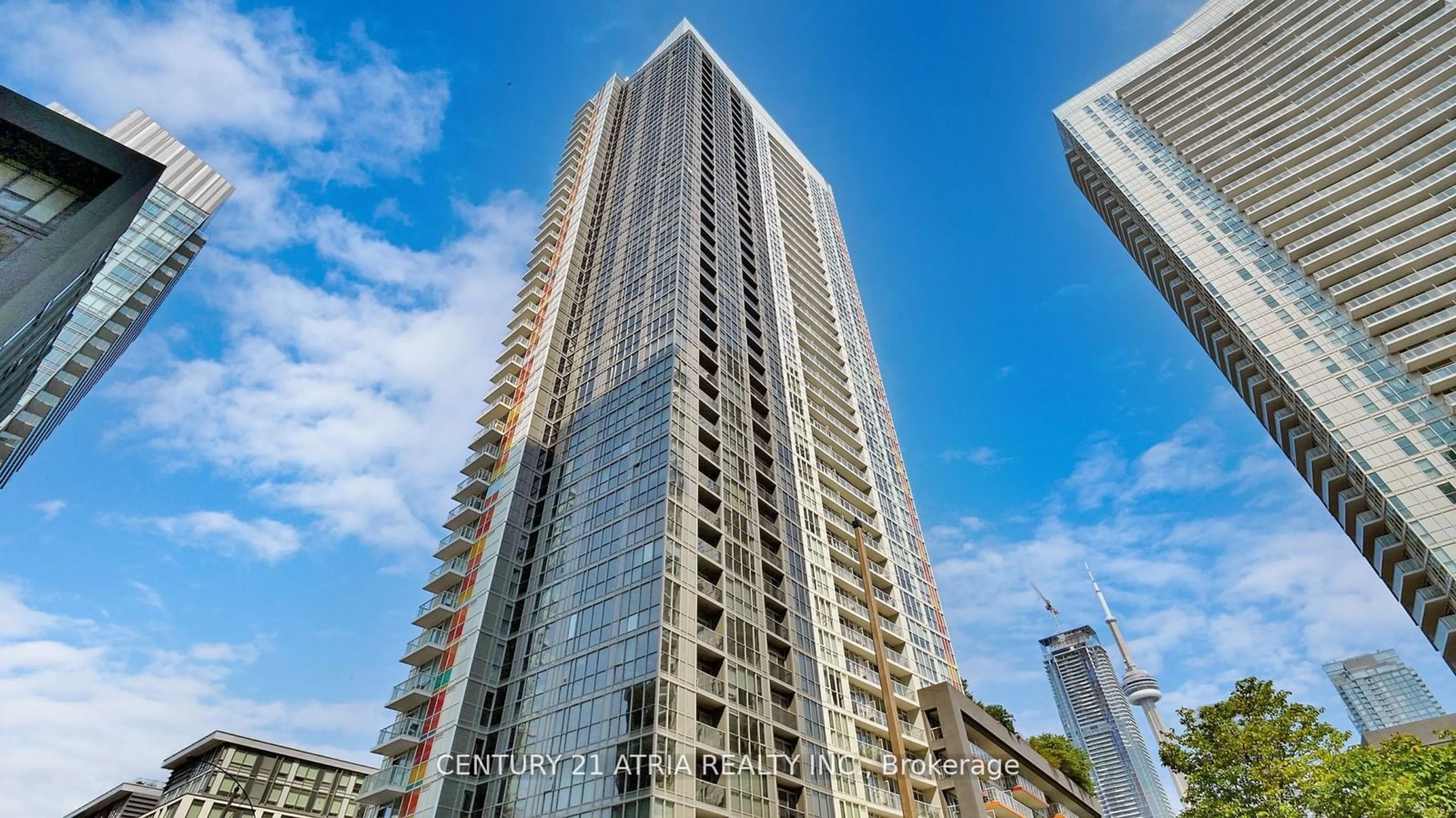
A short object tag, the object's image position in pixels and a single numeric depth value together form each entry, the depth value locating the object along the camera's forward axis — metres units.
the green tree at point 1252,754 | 35.34
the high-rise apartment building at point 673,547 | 40.34
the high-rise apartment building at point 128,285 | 56.78
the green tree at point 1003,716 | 70.12
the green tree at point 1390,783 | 29.55
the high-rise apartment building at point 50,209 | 12.65
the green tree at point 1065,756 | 81.94
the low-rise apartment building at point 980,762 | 52.88
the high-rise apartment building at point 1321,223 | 54.66
